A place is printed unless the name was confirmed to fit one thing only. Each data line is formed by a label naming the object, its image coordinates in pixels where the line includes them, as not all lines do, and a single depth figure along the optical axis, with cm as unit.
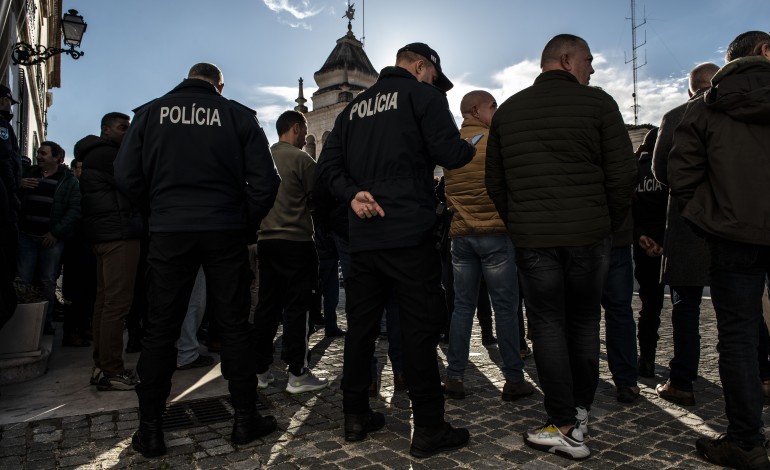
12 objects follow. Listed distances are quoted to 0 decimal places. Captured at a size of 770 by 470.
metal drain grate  352
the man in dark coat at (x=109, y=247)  424
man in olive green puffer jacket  307
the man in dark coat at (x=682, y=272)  378
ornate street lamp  1020
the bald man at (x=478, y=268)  401
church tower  3322
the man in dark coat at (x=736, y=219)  275
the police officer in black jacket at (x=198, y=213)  319
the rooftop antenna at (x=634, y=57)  3153
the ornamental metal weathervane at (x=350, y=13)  3697
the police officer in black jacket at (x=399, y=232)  311
